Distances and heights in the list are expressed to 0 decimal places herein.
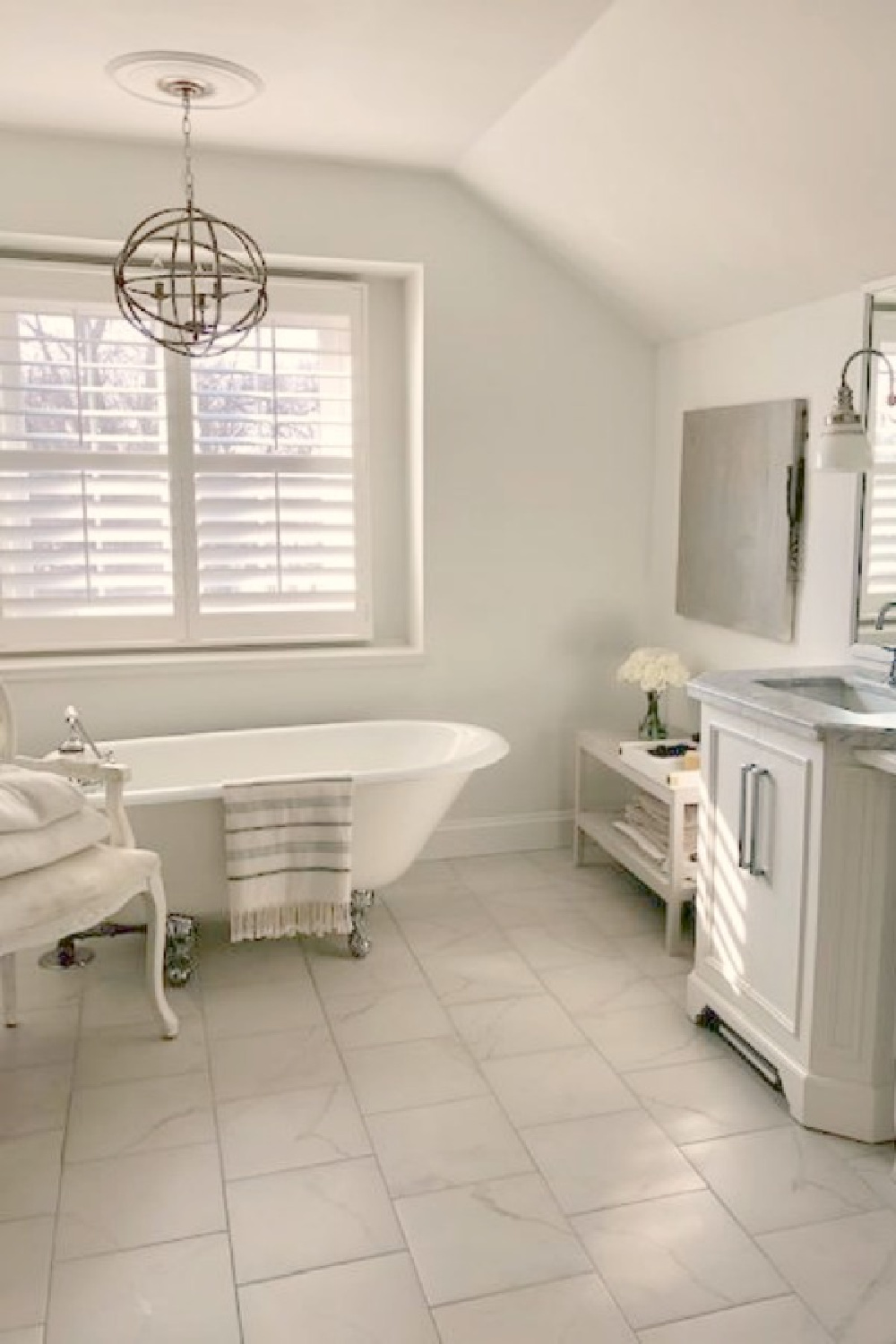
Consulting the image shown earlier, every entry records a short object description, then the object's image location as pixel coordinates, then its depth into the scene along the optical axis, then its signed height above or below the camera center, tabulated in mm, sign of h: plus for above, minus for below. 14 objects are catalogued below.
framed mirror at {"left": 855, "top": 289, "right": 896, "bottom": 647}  2979 +114
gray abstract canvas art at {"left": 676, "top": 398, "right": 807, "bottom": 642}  3395 +70
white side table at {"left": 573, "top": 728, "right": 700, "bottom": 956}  3406 -1036
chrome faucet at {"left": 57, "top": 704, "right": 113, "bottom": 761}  3209 -637
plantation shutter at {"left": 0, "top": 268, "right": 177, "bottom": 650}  3793 +194
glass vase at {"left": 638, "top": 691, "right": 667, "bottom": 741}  3990 -687
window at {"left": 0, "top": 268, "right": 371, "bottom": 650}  3830 +192
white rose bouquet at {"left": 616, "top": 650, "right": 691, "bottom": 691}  3893 -482
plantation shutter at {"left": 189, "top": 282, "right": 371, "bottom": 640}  4008 +231
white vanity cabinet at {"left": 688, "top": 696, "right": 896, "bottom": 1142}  2377 -869
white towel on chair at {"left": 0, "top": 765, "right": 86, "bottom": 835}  2598 -653
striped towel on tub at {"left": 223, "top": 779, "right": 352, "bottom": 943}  3180 -954
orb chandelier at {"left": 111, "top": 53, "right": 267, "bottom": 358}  2945 +924
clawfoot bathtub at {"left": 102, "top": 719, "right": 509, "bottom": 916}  3193 -813
